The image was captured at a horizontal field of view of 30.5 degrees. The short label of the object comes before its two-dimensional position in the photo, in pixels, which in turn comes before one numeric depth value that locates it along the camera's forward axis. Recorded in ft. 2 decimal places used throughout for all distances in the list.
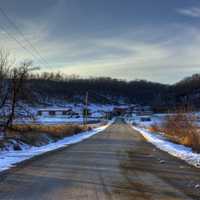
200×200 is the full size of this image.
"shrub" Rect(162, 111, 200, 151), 81.82
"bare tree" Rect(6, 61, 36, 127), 95.76
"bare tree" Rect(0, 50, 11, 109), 85.71
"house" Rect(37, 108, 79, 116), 510.99
